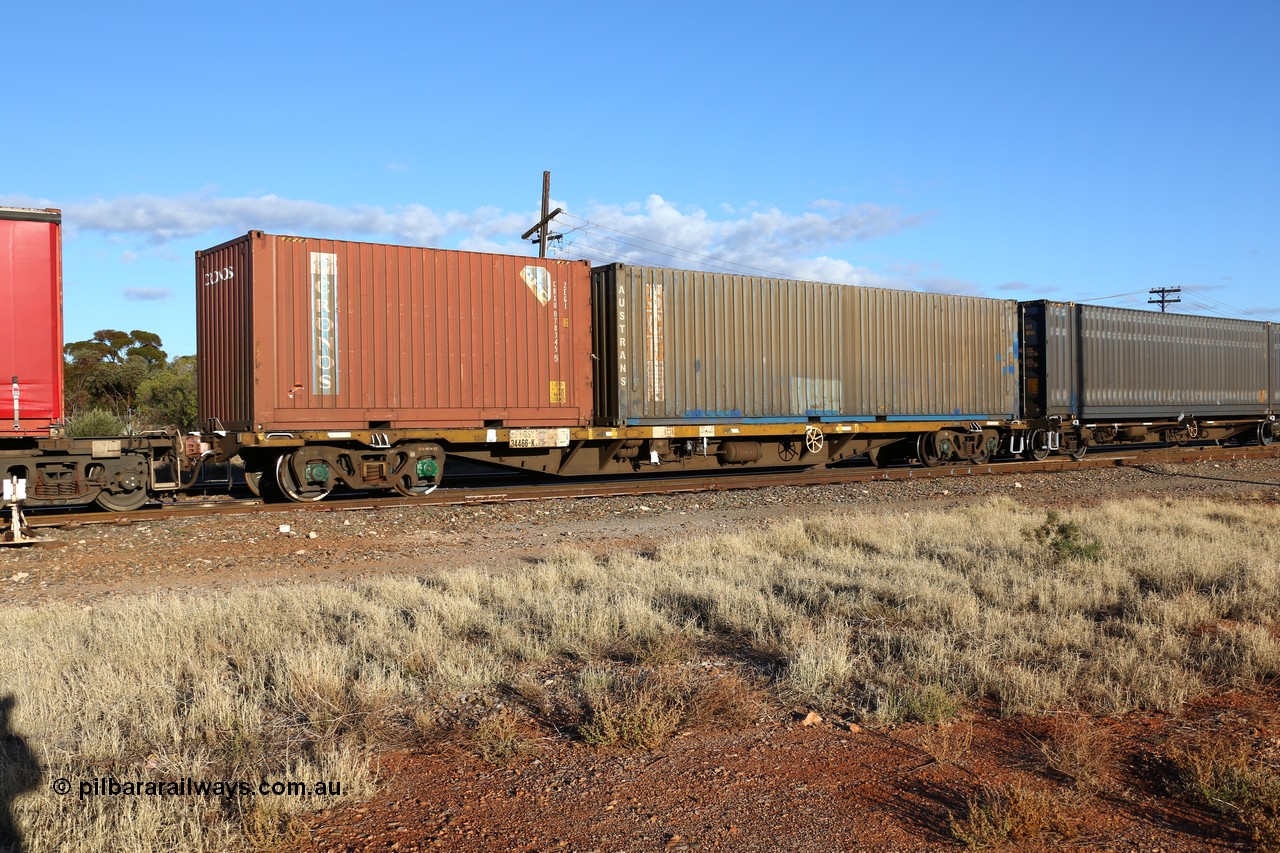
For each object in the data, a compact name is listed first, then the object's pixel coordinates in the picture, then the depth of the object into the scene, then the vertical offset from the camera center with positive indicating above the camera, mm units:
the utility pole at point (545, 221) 29875 +6102
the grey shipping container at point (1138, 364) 21281 +994
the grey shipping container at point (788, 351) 15648 +1079
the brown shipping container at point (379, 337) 12664 +1117
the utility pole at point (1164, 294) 75500 +8816
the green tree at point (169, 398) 26297 +592
